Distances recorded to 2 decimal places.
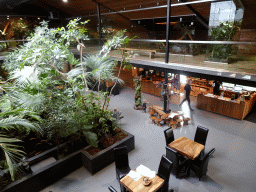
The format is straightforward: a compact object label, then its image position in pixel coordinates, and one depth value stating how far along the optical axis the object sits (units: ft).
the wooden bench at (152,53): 26.34
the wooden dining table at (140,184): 11.75
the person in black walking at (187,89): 28.02
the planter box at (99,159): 15.86
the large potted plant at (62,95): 15.21
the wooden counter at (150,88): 35.86
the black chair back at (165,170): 12.91
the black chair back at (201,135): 17.11
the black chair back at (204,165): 13.73
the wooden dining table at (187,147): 14.76
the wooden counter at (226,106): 24.91
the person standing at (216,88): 29.90
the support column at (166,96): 24.82
